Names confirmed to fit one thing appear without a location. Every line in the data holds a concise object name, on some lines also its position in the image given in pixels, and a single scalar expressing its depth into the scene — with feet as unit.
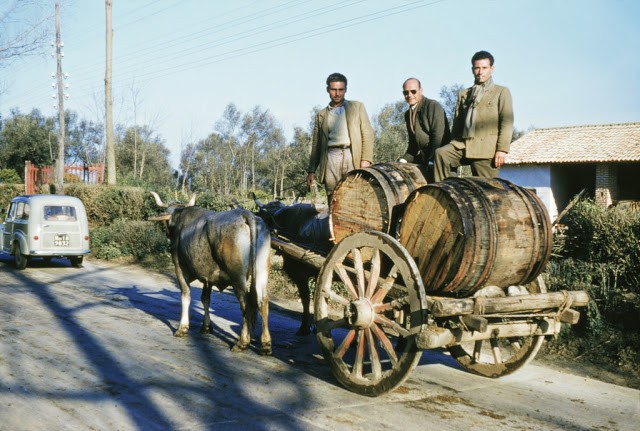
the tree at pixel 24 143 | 140.52
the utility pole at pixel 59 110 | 78.74
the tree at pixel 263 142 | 154.92
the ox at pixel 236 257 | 21.63
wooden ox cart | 14.96
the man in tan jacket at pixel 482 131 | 19.04
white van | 45.14
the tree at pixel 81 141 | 175.22
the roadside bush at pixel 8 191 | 95.81
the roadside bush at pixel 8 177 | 117.91
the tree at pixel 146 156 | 137.90
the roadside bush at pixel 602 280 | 23.20
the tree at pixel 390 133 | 119.03
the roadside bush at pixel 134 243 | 52.31
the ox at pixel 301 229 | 22.12
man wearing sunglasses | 21.95
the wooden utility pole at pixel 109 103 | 74.33
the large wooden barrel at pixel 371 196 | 17.53
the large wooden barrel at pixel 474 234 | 15.12
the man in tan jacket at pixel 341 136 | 23.27
